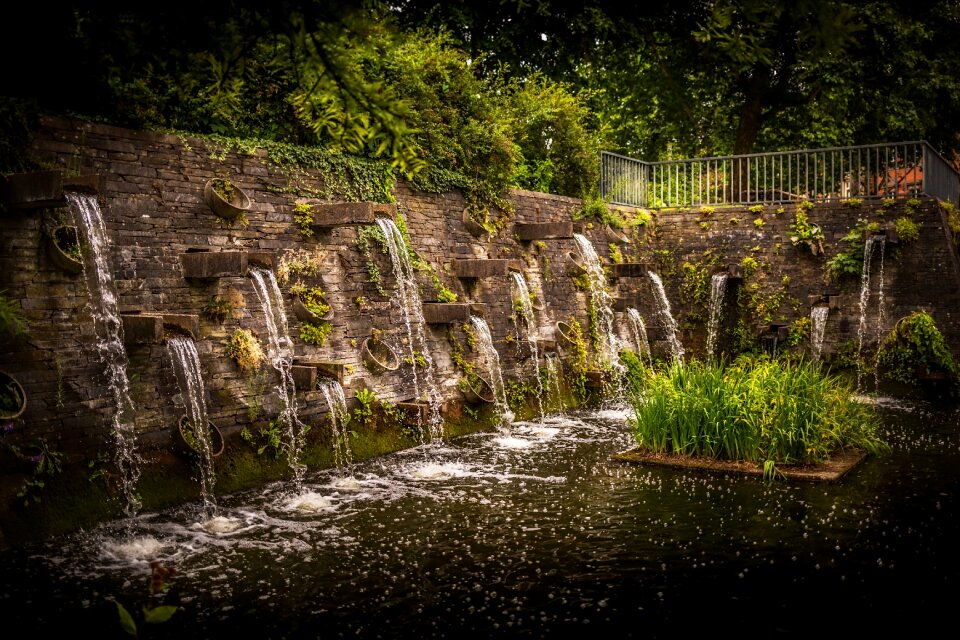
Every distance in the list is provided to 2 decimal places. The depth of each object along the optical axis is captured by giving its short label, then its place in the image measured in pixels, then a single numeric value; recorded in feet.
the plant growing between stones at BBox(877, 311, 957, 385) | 46.01
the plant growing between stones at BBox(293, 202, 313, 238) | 30.35
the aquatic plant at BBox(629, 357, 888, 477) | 27.63
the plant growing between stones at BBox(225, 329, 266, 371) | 26.99
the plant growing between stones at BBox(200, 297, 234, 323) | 26.45
